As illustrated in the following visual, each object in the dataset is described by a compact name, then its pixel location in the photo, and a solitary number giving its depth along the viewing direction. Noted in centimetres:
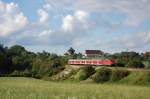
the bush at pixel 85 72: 9875
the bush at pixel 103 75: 9112
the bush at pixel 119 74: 8818
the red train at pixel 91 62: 10834
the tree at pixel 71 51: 18050
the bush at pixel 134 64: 10591
